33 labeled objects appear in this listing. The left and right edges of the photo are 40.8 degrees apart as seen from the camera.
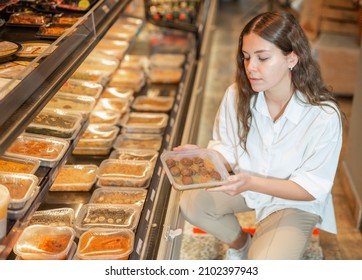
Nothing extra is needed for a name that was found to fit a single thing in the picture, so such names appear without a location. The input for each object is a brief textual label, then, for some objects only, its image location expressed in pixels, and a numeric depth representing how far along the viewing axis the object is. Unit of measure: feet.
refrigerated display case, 6.03
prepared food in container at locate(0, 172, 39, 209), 6.54
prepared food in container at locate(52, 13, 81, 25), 8.85
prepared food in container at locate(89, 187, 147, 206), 9.06
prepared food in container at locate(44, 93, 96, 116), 10.29
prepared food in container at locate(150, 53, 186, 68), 15.65
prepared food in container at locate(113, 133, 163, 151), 11.09
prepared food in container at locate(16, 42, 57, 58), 7.24
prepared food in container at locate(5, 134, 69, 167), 8.12
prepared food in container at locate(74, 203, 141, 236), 8.17
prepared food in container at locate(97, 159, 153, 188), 9.53
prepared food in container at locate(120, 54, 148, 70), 15.28
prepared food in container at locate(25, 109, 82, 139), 9.16
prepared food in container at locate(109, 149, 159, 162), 10.50
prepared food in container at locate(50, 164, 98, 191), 9.40
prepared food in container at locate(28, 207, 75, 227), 8.20
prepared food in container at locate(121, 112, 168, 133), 11.79
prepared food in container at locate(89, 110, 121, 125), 11.85
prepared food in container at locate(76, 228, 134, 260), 7.36
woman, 7.35
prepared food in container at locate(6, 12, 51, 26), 8.67
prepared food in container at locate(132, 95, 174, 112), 12.96
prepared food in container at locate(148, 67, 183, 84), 14.80
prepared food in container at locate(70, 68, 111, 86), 11.58
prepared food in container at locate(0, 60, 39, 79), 6.38
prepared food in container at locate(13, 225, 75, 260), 7.06
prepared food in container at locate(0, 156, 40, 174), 7.70
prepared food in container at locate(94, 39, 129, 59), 13.65
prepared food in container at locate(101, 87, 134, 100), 13.46
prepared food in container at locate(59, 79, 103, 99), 11.24
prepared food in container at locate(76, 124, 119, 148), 10.76
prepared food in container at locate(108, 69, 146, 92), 14.25
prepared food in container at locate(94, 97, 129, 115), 12.60
